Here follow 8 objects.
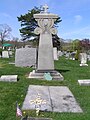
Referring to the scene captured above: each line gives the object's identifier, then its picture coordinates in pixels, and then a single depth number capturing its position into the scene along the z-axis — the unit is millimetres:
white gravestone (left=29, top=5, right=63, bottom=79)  5206
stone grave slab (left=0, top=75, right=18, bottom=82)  4558
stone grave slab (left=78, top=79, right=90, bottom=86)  4348
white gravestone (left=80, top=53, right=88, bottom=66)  10093
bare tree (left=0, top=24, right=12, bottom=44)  36043
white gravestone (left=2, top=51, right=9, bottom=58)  14547
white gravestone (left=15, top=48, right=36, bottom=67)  8277
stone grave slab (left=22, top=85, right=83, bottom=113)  2850
